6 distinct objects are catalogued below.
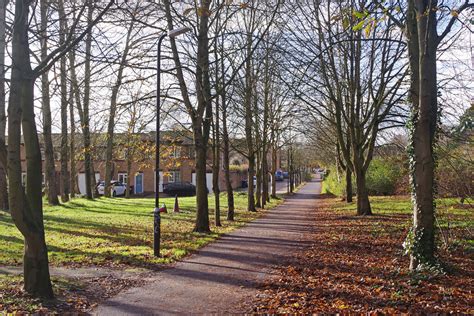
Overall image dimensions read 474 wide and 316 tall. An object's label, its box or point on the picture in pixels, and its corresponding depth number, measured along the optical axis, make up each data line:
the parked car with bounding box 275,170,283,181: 86.62
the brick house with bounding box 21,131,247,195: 50.51
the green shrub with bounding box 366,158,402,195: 35.75
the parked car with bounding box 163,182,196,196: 46.56
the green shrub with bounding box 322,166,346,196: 38.06
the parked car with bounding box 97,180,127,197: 45.97
